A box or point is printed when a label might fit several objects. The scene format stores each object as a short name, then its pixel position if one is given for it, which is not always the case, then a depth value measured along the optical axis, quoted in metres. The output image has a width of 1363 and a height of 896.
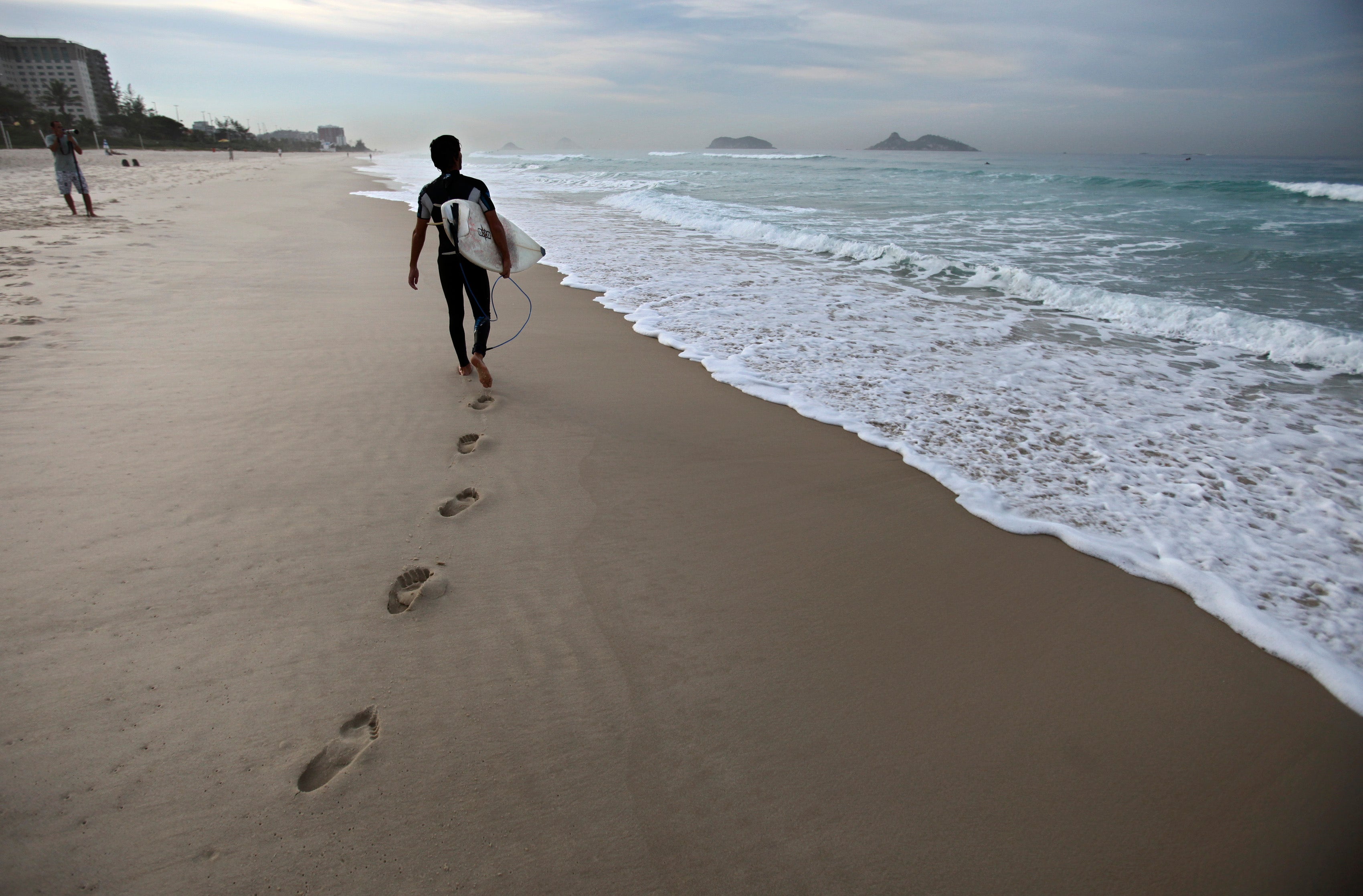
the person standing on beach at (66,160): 10.59
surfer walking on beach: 4.05
